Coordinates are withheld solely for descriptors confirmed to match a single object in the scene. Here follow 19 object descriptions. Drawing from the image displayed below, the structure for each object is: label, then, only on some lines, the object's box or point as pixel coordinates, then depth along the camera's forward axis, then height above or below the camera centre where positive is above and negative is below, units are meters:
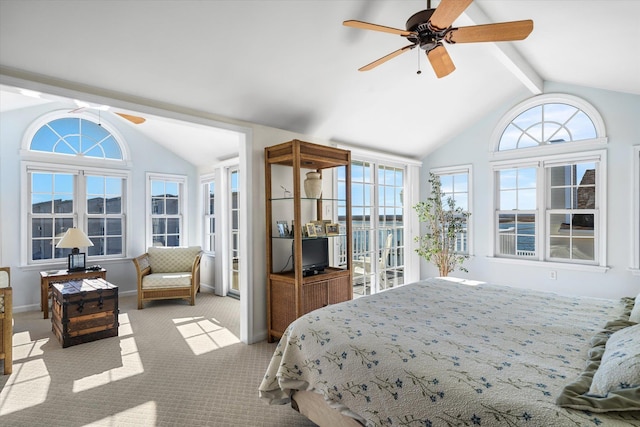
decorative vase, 3.77 +0.28
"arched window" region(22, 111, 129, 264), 4.93 +0.43
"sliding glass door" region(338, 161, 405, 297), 5.03 -0.25
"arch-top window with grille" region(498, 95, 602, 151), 4.39 +1.16
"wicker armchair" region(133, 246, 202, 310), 4.98 -0.99
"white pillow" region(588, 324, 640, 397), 1.20 -0.61
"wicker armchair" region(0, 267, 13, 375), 2.95 -1.00
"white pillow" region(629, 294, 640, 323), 1.87 -0.61
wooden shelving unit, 3.37 -0.58
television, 3.62 -0.51
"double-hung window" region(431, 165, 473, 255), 5.45 +0.31
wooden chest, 3.52 -1.09
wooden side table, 4.45 -0.88
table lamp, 4.56 -0.45
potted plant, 5.33 -0.33
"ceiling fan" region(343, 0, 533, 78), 1.89 +1.09
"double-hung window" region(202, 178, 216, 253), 6.33 -0.08
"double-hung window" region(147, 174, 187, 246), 6.10 +0.06
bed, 1.22 -0.70
